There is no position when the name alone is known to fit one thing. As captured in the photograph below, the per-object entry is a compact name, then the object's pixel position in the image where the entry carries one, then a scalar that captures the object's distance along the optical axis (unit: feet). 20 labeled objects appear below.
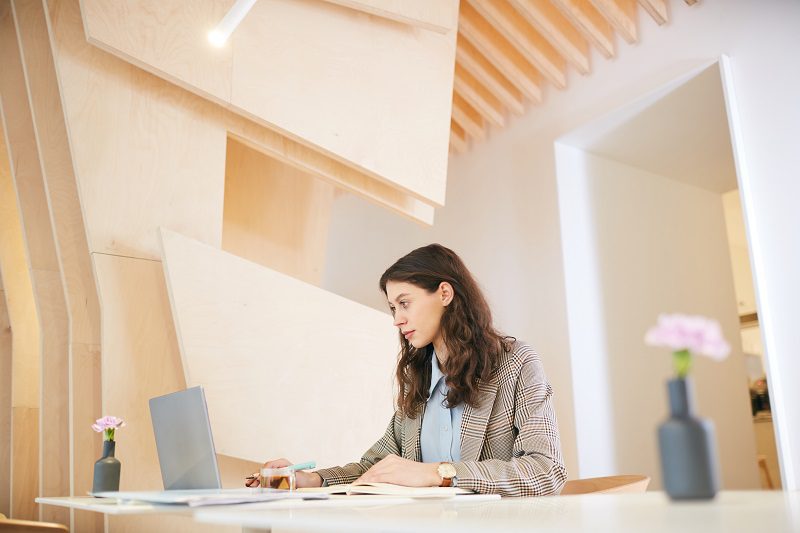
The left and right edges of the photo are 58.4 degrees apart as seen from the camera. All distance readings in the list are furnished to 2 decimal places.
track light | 7.91
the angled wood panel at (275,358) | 8.45
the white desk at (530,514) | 2.29
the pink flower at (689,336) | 2.15
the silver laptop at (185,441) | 5.08
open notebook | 4.19
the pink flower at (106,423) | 6.59
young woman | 4.99
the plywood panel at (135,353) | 8.41
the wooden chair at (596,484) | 7.80
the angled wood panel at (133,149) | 8.72
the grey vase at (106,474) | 6.12
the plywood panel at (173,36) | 8.41
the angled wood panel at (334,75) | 8.87
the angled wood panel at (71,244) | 8.86
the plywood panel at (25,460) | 12.98
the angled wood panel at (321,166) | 10.04
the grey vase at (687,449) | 2.27
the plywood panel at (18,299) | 13.84
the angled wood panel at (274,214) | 12.72
